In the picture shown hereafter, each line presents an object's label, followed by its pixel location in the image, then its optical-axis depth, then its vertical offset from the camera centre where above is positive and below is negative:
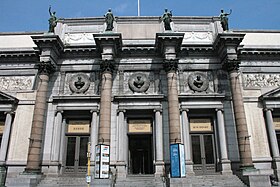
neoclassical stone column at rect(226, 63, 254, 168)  17.81 +3.11
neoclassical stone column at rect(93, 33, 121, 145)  18.66 +7.24
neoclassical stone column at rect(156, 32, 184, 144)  18.61 +7.46
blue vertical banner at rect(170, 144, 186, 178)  16.06 +0.04
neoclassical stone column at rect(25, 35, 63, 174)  17.83 +5.20
